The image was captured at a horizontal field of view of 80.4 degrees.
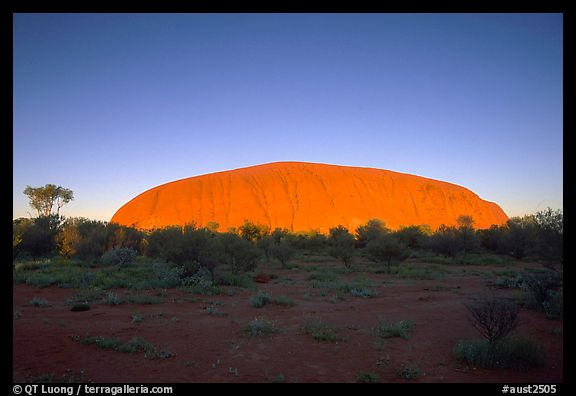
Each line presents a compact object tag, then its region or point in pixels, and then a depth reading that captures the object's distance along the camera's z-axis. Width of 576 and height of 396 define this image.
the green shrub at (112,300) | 10.05
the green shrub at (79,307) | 9.11
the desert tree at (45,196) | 33.62
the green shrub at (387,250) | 20.42
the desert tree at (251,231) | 32.80
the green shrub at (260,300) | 10.25
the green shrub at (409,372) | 5.10
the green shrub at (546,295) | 8.79
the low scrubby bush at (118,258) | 18.22
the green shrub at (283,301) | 10.39
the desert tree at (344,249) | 21.11
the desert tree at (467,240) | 27.18
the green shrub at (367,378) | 4.91
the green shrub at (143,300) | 10.38
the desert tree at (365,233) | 32.64
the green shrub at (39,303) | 9.47
